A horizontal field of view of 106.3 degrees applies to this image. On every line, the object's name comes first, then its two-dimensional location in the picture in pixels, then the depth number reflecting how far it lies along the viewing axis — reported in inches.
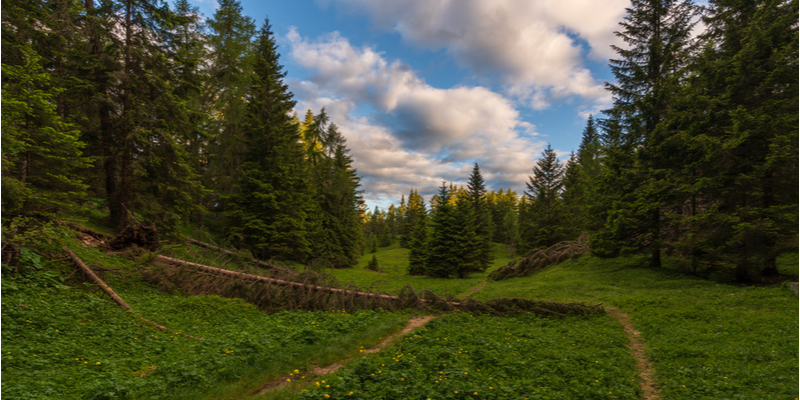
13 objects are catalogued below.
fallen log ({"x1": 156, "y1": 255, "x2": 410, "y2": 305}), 475.2
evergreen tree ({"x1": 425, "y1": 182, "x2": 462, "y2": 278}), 1050.1
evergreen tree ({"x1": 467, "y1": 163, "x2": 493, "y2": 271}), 1467.8
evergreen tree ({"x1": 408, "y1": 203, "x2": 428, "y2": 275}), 1149.4
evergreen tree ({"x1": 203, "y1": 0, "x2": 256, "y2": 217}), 904.9
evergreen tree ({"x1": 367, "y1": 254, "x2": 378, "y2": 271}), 1317.7
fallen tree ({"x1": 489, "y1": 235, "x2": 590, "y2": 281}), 921.5
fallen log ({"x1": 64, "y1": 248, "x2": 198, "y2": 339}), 331.3
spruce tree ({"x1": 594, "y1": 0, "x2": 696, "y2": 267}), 669.3
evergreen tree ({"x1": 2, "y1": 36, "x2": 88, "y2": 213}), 320.5
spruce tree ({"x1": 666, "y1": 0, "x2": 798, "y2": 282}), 446.6
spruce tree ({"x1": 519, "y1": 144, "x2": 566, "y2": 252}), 1301.7
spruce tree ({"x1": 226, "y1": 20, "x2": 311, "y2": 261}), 821.2
